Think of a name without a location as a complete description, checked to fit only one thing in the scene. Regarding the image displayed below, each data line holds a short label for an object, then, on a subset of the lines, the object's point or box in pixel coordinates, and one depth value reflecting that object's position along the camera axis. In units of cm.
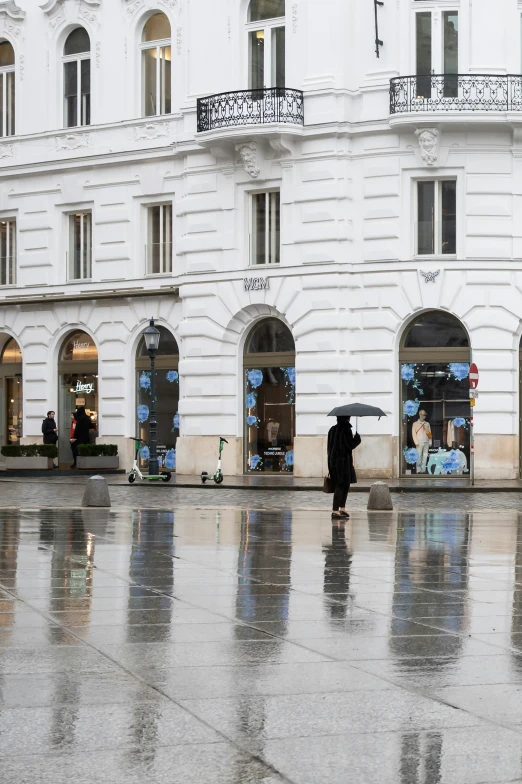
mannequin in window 3666
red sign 3400
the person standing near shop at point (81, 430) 4153
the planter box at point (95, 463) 4009
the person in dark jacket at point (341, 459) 2344
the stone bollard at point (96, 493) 2631
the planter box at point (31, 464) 4066
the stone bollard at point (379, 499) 2553
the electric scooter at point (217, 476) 3441
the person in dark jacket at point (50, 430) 4153
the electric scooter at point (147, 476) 3538
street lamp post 3600
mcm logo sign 3788
